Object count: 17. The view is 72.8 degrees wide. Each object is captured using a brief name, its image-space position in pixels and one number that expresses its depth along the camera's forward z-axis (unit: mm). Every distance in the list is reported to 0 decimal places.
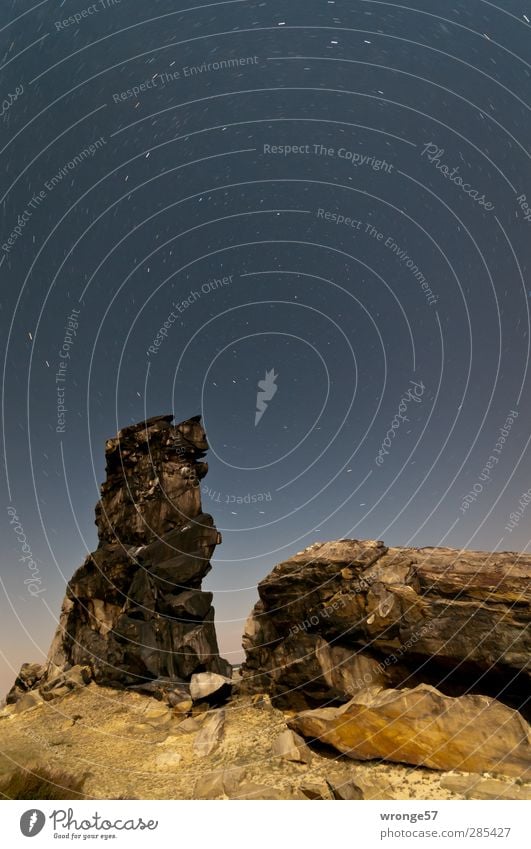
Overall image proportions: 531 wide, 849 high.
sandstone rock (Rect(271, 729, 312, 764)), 12875
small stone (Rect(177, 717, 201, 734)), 17250
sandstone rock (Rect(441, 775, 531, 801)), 9906
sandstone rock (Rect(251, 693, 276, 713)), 18188
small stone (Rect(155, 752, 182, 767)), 14016
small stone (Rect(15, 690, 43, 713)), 22853
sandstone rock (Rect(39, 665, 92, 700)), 25031
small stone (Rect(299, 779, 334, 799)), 10570
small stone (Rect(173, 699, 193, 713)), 20125
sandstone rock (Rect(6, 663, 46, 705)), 28544
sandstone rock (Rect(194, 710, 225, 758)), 14867
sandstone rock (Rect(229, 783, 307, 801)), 10881
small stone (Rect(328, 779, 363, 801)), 10497
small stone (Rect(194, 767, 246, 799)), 11492
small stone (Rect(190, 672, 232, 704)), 20859
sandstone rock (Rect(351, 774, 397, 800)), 10445
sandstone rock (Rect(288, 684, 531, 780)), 11070
